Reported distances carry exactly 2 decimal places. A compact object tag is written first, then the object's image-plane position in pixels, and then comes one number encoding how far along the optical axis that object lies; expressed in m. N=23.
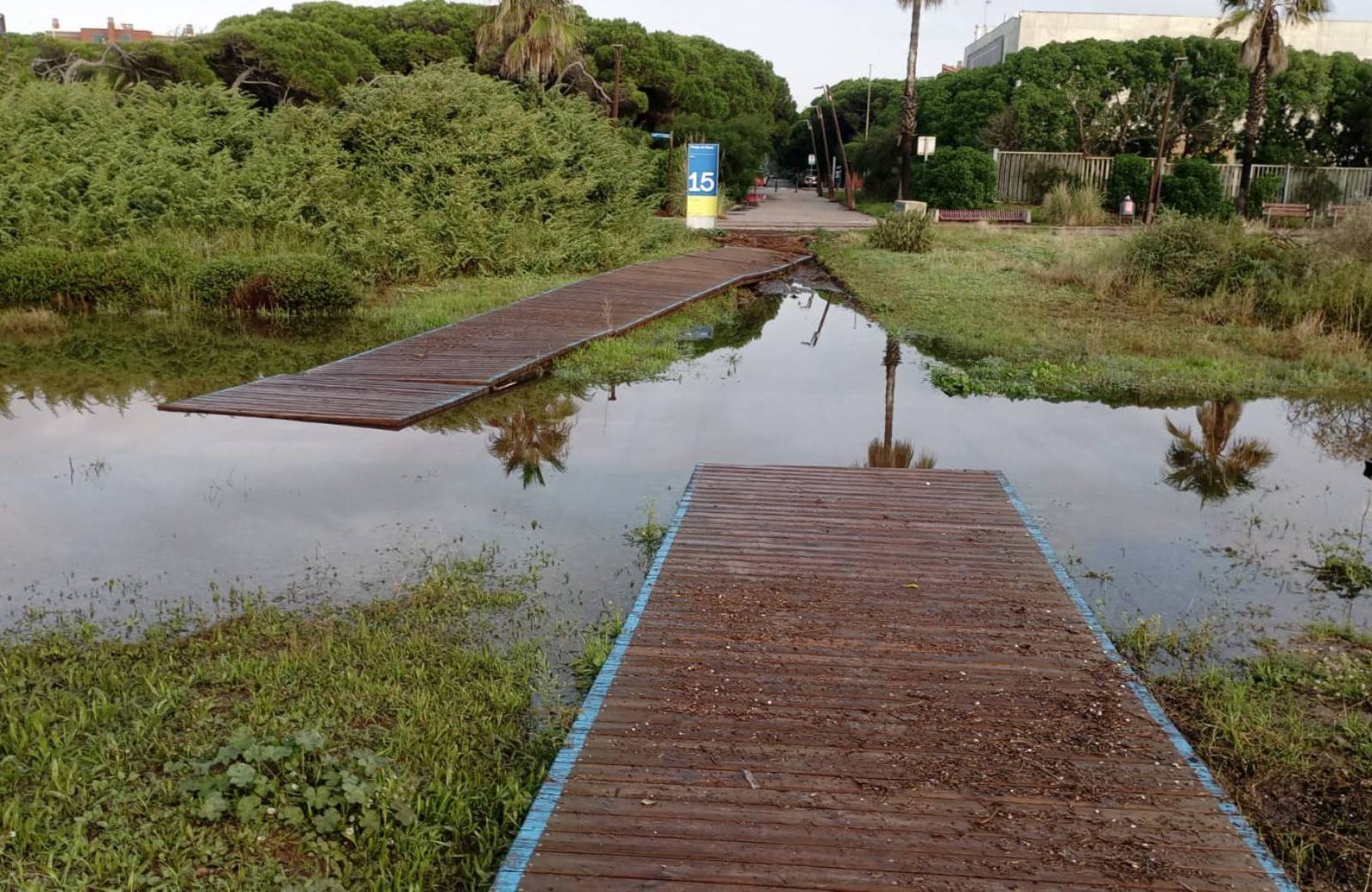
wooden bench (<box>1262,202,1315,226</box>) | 32.44
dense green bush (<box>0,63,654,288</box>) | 16.92
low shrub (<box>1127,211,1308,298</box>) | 15.67
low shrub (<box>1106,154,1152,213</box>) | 34.44
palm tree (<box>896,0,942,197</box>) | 33.66
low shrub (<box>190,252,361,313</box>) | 14.89
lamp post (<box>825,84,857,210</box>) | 42.66
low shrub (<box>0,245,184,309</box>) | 14.62
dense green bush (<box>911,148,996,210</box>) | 33.34
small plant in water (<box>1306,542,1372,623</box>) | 6.41
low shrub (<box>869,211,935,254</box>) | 23.42
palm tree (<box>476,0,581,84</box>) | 25.80
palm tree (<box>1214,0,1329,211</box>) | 29.17
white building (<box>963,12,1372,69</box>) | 44.16
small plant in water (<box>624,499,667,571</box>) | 6.77
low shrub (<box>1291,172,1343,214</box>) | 35.81
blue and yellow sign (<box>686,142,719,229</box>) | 26.39
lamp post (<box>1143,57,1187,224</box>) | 32.69
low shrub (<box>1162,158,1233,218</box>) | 33.66
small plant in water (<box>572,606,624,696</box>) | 5.15
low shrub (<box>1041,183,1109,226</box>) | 31.86
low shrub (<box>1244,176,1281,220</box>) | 34.25
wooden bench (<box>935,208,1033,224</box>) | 31.62
